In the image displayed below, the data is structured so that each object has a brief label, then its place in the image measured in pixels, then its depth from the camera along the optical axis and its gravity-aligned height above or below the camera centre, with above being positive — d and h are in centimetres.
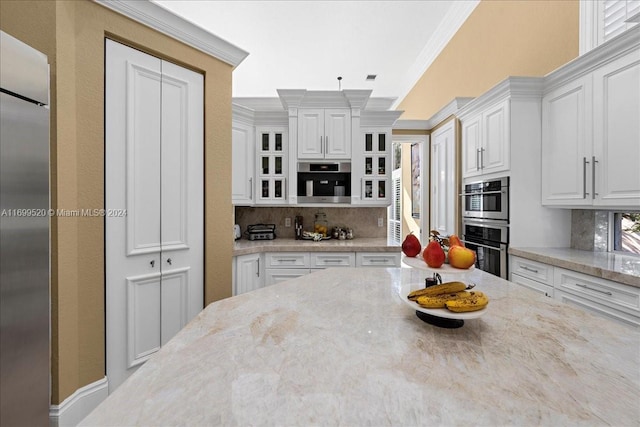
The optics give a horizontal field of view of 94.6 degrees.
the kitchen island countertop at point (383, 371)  54 -37
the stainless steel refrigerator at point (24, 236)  95 -9
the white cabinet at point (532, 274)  213 -48
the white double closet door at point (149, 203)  188 +5
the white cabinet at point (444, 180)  353 +41
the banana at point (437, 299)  87 -26
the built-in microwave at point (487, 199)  260 +12
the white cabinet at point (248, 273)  295 -64
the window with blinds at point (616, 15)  191 +131
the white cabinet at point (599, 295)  156 -49
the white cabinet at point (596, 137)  178 +52
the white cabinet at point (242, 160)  337 +60
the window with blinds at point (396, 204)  680 +19
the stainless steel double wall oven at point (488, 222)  259 -10
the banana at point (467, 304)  83 -26
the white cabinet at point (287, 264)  325 -58
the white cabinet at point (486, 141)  262 +70
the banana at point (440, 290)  92 -24
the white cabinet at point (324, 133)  347 +92
